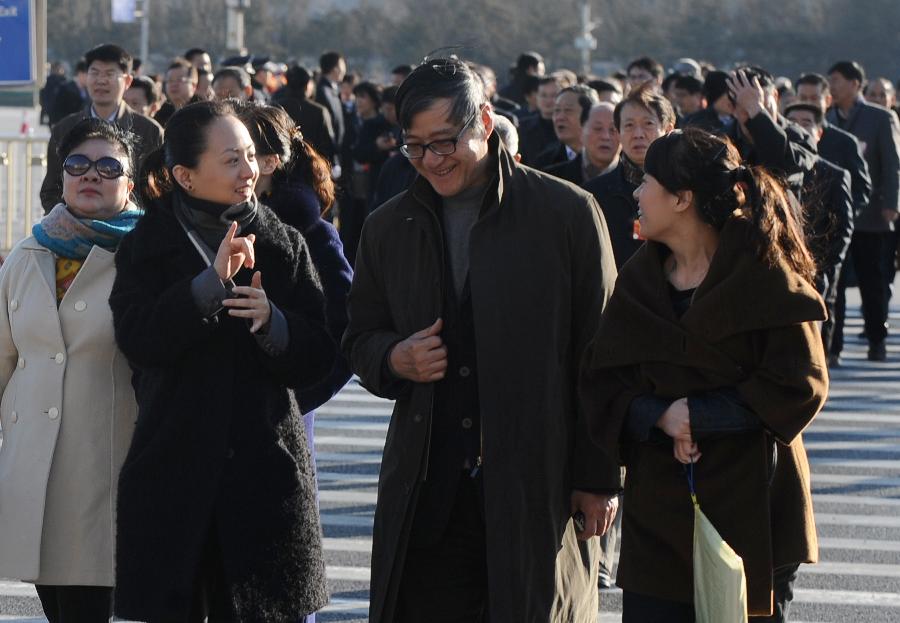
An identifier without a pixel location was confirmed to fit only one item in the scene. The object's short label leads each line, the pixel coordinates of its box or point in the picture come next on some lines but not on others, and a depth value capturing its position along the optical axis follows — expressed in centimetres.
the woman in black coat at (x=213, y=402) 623
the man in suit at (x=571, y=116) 1498
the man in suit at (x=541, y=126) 2020
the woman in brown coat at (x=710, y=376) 574
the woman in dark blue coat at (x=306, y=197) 740
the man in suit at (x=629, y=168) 1036
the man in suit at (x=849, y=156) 1655
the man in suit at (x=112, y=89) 1448
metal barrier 2346
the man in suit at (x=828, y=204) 1394
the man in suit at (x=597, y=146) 1196
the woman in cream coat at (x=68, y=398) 686
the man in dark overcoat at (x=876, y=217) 1859
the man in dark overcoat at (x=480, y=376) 601
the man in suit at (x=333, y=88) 2614
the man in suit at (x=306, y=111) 2139
